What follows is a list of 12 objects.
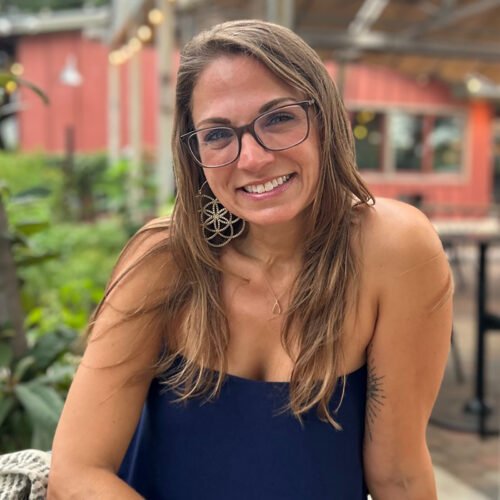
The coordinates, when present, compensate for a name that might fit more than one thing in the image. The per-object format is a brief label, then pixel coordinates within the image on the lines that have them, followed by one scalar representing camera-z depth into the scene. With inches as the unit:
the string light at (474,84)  387.9
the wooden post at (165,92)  206.8
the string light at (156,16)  210.8
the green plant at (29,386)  67.0
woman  47.8
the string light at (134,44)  287.5
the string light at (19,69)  457.8
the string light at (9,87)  73.3
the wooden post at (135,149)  271.6
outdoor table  131.4
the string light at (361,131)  514.9
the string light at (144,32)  273.7
